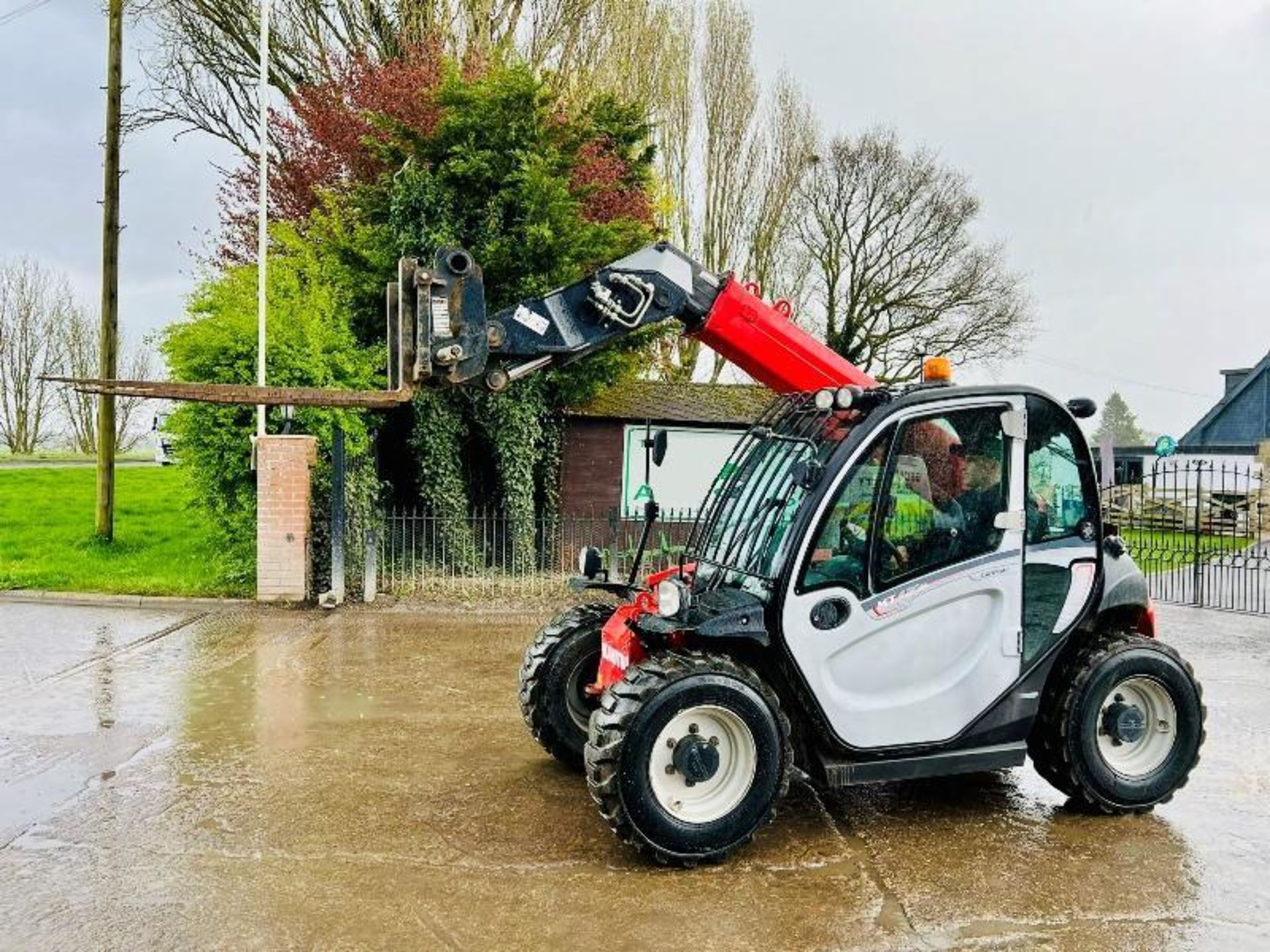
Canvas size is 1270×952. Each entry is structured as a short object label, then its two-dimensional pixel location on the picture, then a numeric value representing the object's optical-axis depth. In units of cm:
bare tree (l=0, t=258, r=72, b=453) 3575
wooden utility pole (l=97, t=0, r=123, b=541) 1625
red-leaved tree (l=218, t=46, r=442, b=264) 1677
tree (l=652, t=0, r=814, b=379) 2814
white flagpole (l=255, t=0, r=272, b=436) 1214
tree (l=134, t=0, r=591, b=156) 2095
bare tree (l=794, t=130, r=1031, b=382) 2814
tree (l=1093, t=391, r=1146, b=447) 6812
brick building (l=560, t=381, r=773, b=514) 1633
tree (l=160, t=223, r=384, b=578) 1246
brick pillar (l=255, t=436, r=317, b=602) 1196
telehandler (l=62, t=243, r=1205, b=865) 467
